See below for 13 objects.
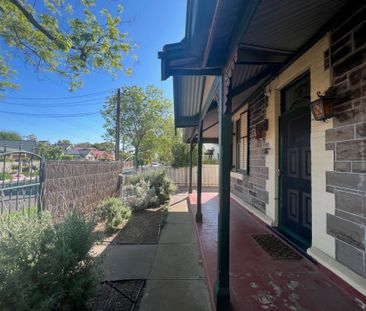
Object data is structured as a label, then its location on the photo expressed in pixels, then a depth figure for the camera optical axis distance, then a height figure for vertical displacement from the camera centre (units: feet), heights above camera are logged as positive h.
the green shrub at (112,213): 16.35 -4.40
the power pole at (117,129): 41.52 +5.56
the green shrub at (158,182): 27.46 -3.12
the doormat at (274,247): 9.74 -4.35
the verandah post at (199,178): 16.11 -1.57
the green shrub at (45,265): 5.09 -2.84
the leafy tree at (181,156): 48.91 +0.58
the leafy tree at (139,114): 59.94 +12.43
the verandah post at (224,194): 6.88 -1.15
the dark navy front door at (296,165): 10.07 -0.30
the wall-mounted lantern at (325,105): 7.55 +1.90
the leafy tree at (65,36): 18.92 +11.46
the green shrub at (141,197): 22.61 -4.19
